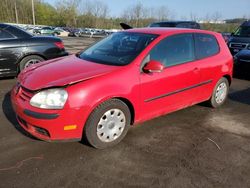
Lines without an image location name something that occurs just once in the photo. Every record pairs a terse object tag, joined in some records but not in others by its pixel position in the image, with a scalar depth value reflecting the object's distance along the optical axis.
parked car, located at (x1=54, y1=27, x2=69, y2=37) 28.42
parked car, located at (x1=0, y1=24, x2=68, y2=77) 4.48
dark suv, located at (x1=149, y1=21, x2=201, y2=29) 8.67
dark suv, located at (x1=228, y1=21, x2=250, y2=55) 7.67
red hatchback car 2.24
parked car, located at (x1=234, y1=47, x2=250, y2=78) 5.61
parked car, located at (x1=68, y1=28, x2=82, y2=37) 29.35
